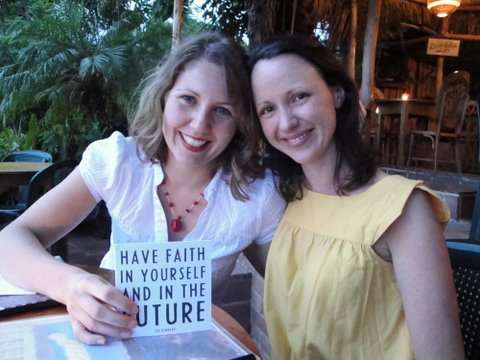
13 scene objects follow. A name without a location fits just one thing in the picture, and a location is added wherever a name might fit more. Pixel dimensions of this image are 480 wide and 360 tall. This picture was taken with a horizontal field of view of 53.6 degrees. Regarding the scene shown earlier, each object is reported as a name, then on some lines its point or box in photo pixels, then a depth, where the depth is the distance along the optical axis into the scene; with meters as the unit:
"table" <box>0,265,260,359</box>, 0.90
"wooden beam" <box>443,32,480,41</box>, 6.25
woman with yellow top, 0.95
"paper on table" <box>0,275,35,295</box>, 1.04
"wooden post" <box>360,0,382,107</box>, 4.77
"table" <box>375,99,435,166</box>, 5.46
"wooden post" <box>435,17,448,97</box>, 6.34
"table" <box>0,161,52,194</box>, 3.44
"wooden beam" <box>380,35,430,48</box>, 7.23
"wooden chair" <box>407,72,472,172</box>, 4.61
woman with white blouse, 1.25
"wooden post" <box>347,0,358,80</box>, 4.42
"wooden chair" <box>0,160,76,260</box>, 2.79
